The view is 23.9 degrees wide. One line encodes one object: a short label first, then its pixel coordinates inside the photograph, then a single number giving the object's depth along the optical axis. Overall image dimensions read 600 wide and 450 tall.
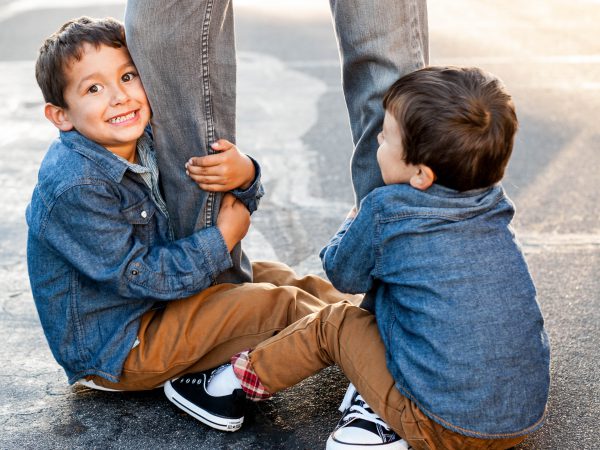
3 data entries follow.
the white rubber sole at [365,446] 2.00
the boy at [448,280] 1.96
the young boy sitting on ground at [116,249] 2.10
